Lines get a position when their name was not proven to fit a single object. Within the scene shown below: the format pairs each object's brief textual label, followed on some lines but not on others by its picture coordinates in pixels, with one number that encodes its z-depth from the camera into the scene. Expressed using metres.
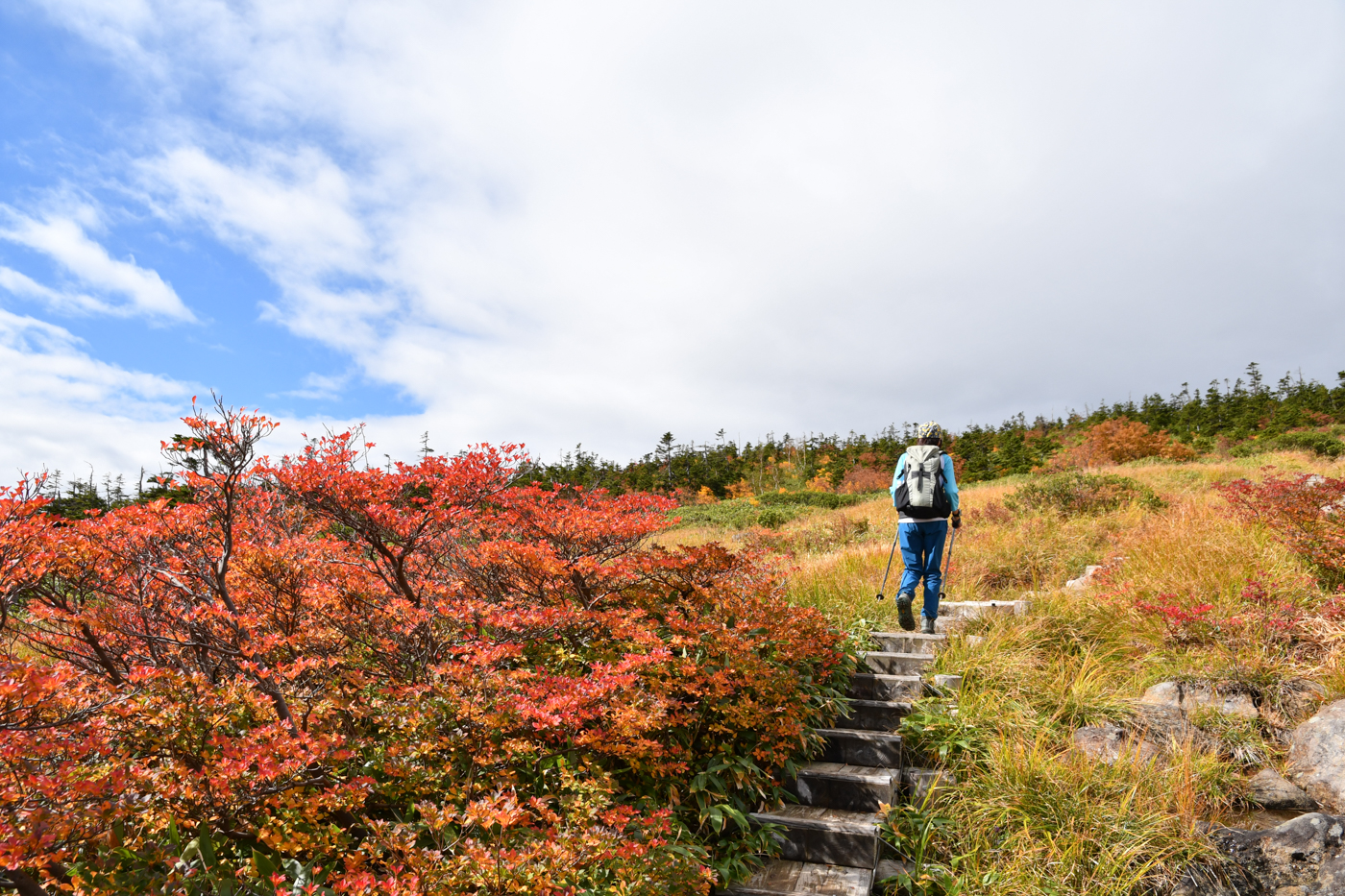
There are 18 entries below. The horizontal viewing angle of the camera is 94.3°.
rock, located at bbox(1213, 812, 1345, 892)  3.29
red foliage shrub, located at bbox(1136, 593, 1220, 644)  5.05
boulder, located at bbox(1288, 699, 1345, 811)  3.75
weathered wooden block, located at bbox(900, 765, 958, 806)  4.16
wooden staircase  3.54
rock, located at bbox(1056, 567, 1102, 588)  6.84
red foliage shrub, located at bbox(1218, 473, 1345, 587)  5.60
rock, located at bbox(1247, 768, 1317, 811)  3.79
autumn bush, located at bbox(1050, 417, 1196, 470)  22.55
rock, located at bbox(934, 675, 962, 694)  5.04
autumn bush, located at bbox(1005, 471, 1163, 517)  10.18
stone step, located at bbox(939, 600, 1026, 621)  6.15
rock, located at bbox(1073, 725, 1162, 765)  4.12
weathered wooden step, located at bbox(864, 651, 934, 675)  5.57
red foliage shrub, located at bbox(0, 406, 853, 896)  2.35
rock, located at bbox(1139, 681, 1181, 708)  4.58
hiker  6.08
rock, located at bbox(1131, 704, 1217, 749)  4.23
